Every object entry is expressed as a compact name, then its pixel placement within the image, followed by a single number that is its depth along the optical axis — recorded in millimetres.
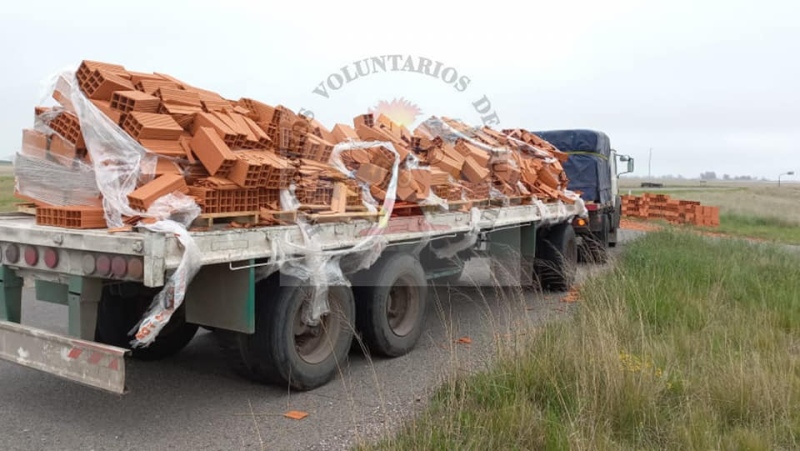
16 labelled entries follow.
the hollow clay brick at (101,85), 4348
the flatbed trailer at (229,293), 3701
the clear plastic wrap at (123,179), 3645
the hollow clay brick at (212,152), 4285
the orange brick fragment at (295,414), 4275
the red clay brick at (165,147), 4203
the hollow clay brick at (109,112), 4266
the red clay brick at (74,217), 3945
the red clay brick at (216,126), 4492
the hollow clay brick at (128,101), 4293
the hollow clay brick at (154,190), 3895
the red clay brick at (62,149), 4348
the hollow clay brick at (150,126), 4184
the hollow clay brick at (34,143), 4512
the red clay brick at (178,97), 4629
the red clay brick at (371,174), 5879
